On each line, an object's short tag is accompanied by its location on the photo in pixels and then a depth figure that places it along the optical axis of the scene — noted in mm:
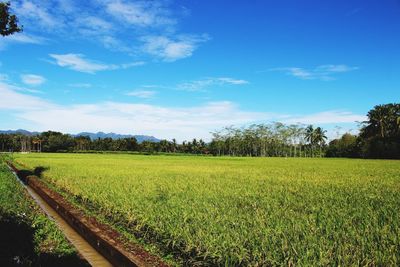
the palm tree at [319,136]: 100625
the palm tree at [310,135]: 103650
